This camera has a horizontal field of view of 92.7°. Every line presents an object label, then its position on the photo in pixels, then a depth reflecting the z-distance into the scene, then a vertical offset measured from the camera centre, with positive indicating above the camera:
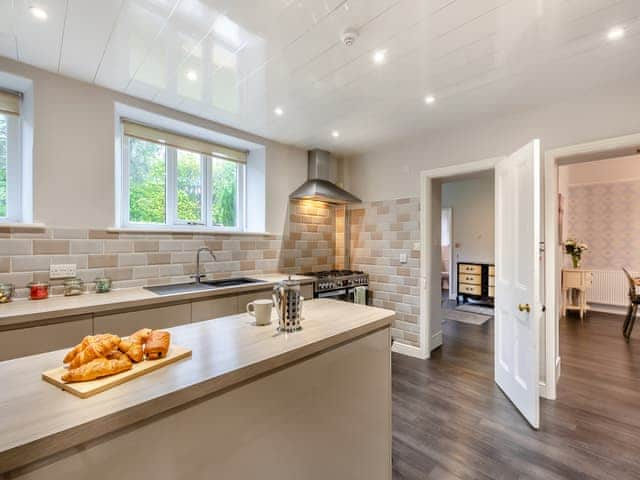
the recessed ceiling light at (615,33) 1.64 +1.13
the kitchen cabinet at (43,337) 1.54 -0.51
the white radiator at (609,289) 5.19 -0.87
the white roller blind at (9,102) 2.00 +0.93
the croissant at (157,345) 0.90 -0.31
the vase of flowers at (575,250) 5.25 -0.19
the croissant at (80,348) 0.85 -0.30
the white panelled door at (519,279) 2.09 -0.31
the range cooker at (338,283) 3.16 -0.48
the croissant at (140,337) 0.95 -0.30
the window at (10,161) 2.04 +0.55
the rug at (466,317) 4.80 -1.28
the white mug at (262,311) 1.31 -0.30
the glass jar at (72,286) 2.07 -0.31
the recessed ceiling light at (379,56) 1.80 +1.11
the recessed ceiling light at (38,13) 1.48 +1.13
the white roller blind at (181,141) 2.59 +0.95
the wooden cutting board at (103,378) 0.72 -0.35
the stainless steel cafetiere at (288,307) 1.24 -0.27
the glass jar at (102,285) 2.20 -0.31
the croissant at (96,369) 0.76 -0.33
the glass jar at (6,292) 1.81 -0.30
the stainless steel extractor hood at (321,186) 3.46 +0.64
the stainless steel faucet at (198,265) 2.75 -0.22
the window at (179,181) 2.65 +0.59
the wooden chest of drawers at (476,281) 5.79 -0.81
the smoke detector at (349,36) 1.60 +1.09
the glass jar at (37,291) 1.93 -0.31
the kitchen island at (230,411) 0.63 -0.45
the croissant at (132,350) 0.88 -0.32
